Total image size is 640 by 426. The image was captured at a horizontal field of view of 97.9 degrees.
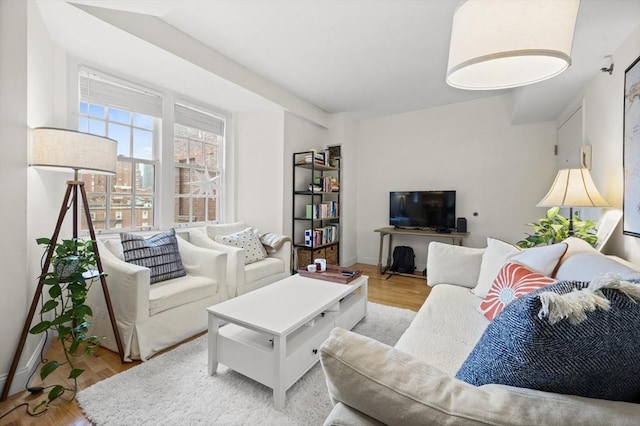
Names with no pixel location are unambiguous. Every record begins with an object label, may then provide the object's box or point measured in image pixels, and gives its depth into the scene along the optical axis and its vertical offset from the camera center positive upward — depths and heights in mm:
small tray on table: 2310 -564
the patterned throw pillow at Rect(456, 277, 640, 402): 530 -255
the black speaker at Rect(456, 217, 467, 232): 3900 -196
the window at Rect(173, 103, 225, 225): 3268 +551
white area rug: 1366 -1024
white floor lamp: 1569 +290
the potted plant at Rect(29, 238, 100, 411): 1444 -466
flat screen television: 3936 +21
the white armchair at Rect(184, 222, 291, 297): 2645 -574
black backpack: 4168 -758
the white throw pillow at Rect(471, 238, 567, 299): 1509 -283
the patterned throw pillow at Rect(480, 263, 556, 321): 1353 -378
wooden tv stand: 3707 -324
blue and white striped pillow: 2244 -389
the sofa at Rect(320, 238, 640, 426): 530 -365
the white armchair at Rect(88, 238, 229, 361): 1859 -704
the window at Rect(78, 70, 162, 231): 2539 +666
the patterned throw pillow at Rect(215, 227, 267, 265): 3049 -383
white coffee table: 1453 -756
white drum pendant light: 950 +642
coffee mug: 2557 -520
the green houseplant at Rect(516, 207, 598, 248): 2146 -158
